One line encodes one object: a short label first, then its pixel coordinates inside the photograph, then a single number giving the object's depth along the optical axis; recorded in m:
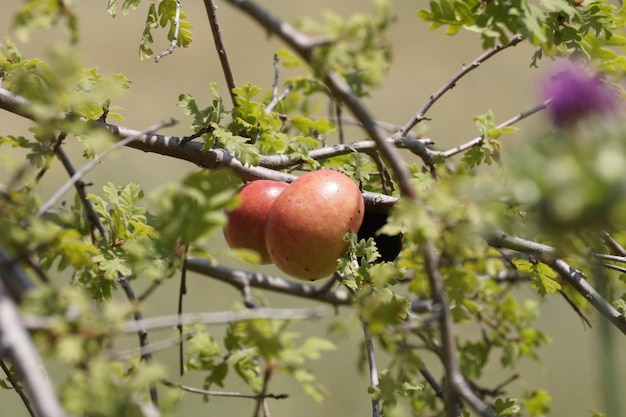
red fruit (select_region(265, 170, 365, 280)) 2.09
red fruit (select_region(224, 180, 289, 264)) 2.11
